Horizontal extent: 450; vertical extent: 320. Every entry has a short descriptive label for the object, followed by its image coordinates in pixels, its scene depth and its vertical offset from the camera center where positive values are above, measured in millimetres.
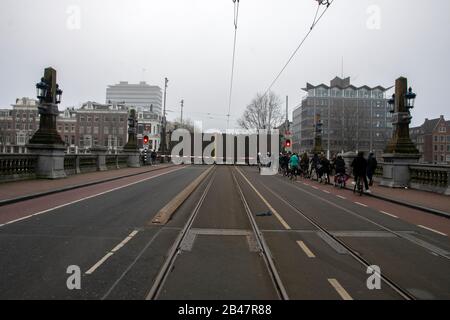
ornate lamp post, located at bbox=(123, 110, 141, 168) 38912 +144
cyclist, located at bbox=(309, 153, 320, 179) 25262 -765
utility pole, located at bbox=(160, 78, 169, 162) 56566 +1292
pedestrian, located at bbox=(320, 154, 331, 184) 22578 -919
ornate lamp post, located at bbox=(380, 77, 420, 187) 19516 +289
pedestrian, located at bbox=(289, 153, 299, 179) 26281 -902
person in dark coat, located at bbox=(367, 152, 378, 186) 17391 -600
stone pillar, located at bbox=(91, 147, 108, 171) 28422 -495
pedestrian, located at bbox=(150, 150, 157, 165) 48366 -1004
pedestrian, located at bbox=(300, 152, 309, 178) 29188 -1061
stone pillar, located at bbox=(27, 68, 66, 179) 19562 +538
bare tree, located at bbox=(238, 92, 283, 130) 68125 +6567
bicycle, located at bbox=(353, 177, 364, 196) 16506 -1425
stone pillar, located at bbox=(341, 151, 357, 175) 27625 -492
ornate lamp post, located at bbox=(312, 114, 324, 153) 35625 +1436
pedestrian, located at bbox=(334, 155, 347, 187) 19766 -990
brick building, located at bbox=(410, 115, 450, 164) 98562 +2768
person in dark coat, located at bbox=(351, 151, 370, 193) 16266 -681
